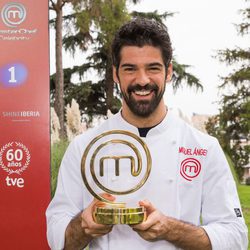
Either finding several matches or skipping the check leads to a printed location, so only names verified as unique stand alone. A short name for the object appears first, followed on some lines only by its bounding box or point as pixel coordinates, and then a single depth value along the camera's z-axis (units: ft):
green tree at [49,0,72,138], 33.12
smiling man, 3.94
